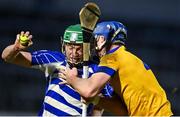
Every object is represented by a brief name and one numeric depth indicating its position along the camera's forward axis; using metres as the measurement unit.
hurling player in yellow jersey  11.11
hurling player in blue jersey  13.17
